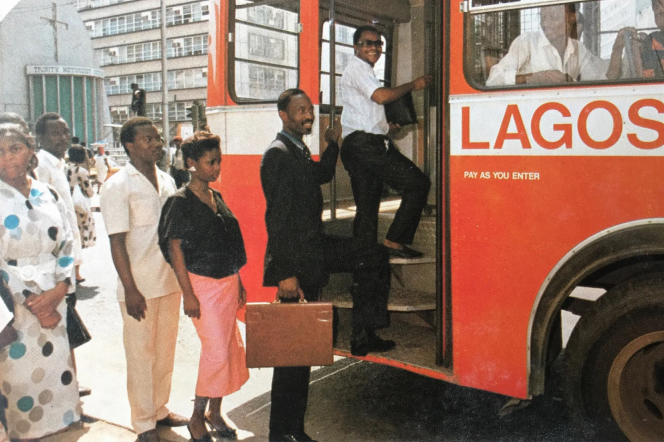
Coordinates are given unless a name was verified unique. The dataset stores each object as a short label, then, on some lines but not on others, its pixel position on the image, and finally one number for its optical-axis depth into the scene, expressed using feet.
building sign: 133.08
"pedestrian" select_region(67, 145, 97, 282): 25.62
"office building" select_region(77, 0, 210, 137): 180.14
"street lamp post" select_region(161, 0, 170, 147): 72.38
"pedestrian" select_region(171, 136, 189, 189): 52.33
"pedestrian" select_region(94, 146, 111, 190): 56.70
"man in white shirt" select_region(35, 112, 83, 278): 17.33
